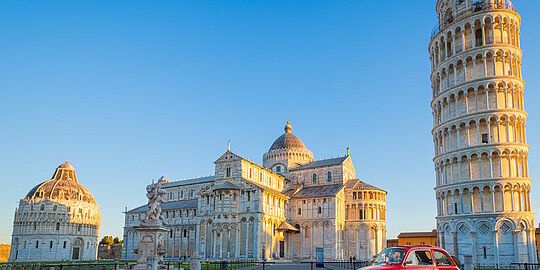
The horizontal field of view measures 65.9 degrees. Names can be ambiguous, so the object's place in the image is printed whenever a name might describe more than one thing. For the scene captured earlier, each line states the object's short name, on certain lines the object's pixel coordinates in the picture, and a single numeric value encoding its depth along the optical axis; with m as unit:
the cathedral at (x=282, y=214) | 56.03
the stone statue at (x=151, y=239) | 23.59
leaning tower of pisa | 35.53
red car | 13.02
